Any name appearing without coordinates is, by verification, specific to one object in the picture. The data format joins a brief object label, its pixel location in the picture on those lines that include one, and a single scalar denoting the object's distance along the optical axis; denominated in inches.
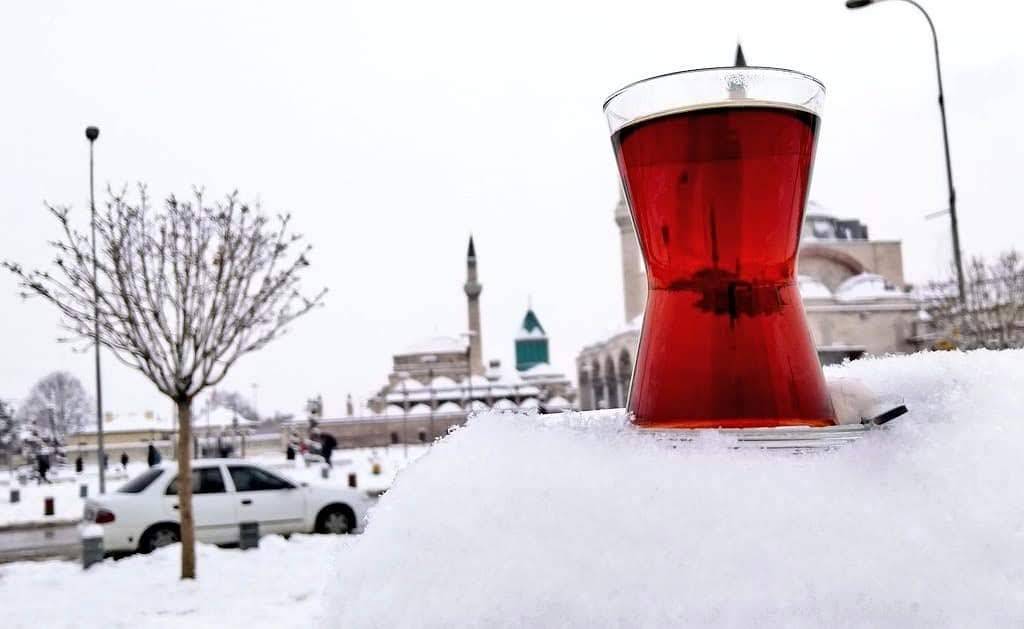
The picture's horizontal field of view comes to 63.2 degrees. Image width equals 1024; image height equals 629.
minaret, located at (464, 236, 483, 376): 2449.6
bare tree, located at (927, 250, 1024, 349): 815.7
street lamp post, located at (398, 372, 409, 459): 2079.2
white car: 459.2
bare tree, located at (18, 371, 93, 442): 2706.7
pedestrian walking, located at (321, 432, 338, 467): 1257.1
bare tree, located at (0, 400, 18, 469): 1790.1
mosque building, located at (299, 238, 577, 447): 2119.8
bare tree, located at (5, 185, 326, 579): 412.8
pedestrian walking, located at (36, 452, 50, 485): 1207.6
